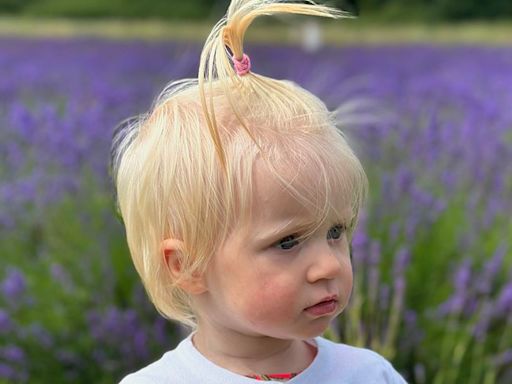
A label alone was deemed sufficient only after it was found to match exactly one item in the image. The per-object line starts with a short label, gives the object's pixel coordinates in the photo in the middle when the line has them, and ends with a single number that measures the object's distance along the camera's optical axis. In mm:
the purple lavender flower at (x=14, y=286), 3027
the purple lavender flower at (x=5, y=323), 2971
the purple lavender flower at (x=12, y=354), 2893
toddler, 1374
